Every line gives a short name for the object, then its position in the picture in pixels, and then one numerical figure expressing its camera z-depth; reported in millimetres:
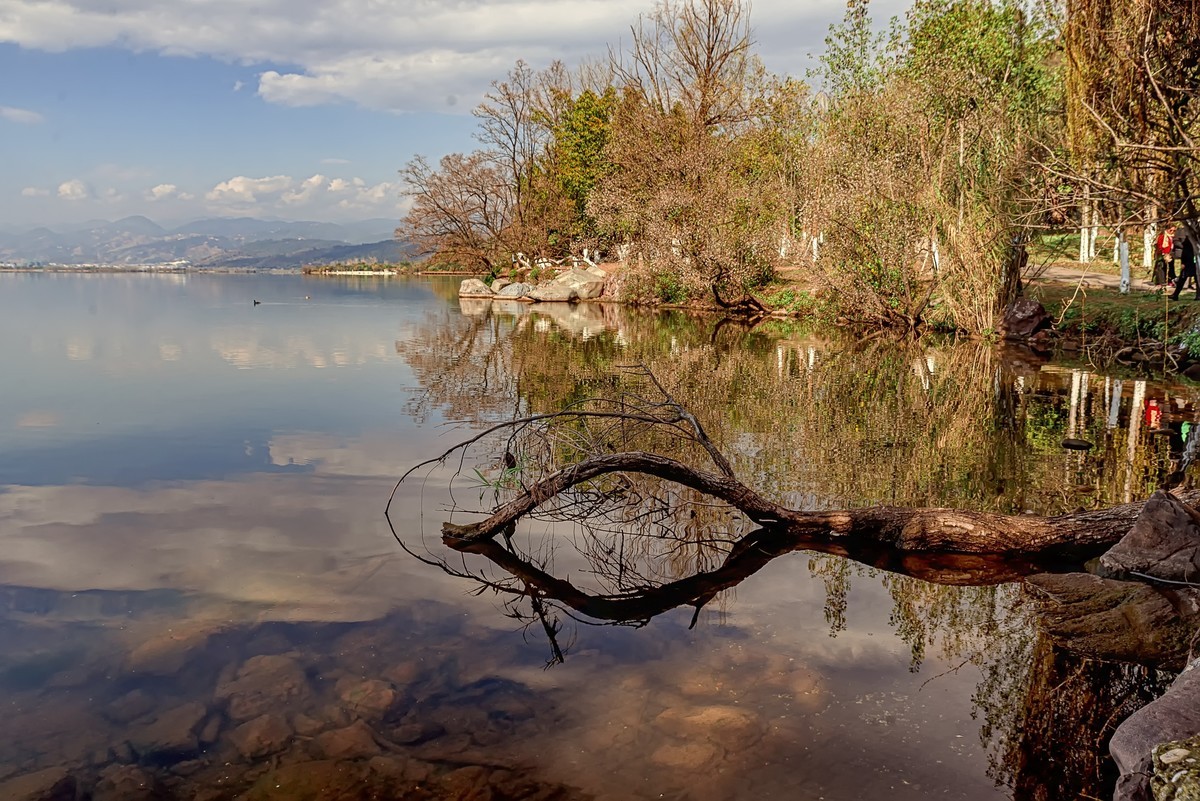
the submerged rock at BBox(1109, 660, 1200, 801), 4113
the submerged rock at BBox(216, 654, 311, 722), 5539
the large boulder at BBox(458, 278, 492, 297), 51469
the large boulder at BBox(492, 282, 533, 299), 50062
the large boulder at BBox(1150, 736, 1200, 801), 3590
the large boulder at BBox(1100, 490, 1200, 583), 7426
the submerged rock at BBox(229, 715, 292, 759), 5066
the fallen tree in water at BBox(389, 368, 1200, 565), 8242
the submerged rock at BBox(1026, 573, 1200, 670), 6258
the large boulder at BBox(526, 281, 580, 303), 47938
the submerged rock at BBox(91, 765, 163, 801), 4645
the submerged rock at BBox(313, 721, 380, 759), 5020
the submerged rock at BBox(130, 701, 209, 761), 5059
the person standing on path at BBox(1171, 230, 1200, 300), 20722
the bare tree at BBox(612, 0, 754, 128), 46469
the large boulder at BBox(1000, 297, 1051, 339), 25391
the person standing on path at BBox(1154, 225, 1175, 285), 22392
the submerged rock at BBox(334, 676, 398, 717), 5535
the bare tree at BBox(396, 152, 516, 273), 56844
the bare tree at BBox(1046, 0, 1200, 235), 9953
